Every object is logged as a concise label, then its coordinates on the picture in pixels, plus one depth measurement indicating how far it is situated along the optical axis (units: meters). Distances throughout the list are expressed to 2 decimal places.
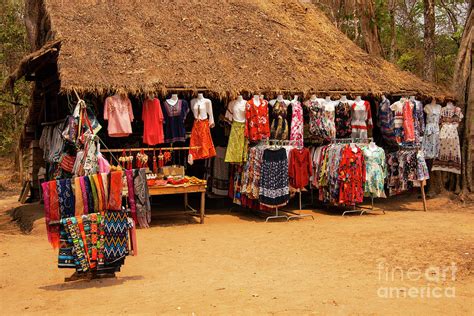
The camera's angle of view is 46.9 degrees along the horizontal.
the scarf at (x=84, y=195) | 5.71
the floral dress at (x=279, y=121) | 10.00
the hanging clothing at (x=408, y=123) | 10.52
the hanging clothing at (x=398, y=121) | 10.62
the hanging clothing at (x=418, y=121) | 10.82
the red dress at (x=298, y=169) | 9.82
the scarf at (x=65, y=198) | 5.66
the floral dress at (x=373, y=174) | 10.04
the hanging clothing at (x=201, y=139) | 9.96
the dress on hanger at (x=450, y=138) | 11.44
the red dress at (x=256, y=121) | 9.80
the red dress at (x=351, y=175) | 9.77
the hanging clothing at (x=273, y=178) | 9.47
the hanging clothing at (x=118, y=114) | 9.28
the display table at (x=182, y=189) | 9.02
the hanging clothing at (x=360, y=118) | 10.48
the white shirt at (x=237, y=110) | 9.95
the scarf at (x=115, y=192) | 5.77
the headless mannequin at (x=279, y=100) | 10.06
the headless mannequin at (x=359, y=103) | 10.47
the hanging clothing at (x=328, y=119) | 10.20
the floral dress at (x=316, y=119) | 10.21
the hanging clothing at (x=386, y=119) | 10.84
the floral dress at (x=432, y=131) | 11.45
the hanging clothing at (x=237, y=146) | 9.98
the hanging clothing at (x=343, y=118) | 10.41
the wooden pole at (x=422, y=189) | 10.54
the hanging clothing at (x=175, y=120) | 9.80
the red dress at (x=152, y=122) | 9.66
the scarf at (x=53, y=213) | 5.64
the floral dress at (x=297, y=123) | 10.15
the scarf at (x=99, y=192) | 5.75
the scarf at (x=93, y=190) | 5.74
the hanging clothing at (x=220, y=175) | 10.86
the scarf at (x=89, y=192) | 5.73
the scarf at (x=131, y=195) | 6.02
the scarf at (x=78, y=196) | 5.68
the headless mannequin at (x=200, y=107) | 9.87
